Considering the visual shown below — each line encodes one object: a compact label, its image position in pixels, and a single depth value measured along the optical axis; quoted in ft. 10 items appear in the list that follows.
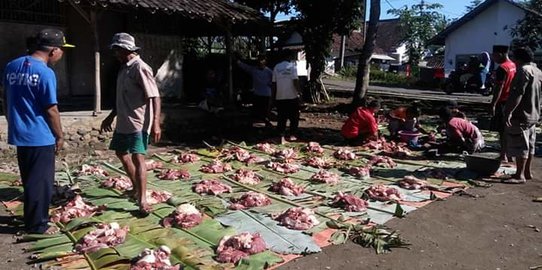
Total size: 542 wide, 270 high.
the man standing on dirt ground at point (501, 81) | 26.35
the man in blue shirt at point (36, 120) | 15.40
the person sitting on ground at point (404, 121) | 33.53
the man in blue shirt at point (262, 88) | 39.19
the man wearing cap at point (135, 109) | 17.17
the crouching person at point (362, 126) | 33.00
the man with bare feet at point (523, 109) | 22.76
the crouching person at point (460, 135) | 29.09
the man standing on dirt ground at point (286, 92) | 32.50
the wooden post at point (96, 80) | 34.44
